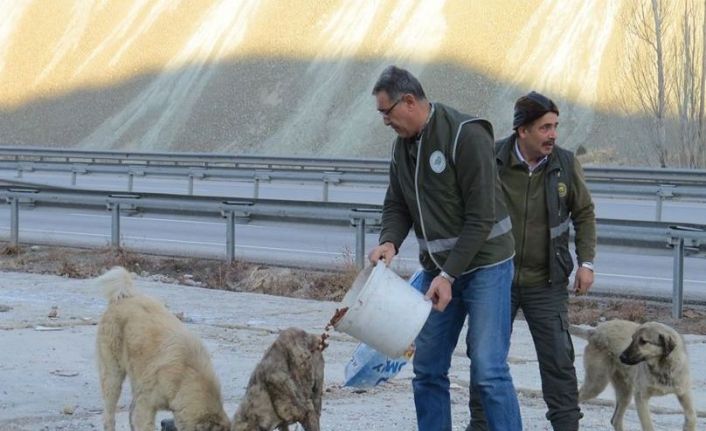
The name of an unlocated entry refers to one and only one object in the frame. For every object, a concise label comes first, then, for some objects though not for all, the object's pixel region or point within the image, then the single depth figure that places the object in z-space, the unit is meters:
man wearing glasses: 6.18
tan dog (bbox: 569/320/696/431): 7.73
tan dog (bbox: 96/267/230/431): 6.48
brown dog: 5.95
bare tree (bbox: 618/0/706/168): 31.89
